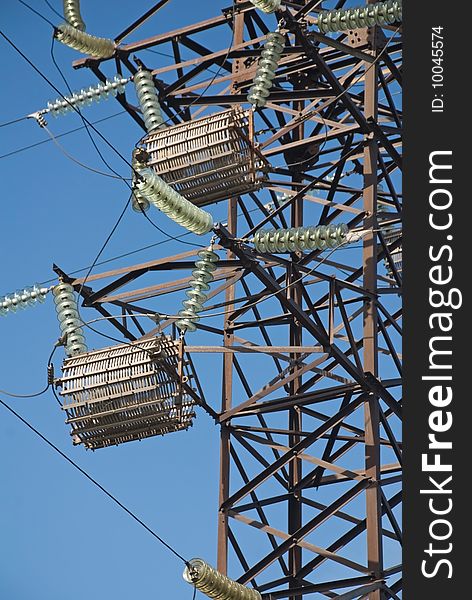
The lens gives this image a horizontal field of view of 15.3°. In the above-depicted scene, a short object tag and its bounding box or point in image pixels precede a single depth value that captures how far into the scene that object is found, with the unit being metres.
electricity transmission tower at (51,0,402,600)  20.56
